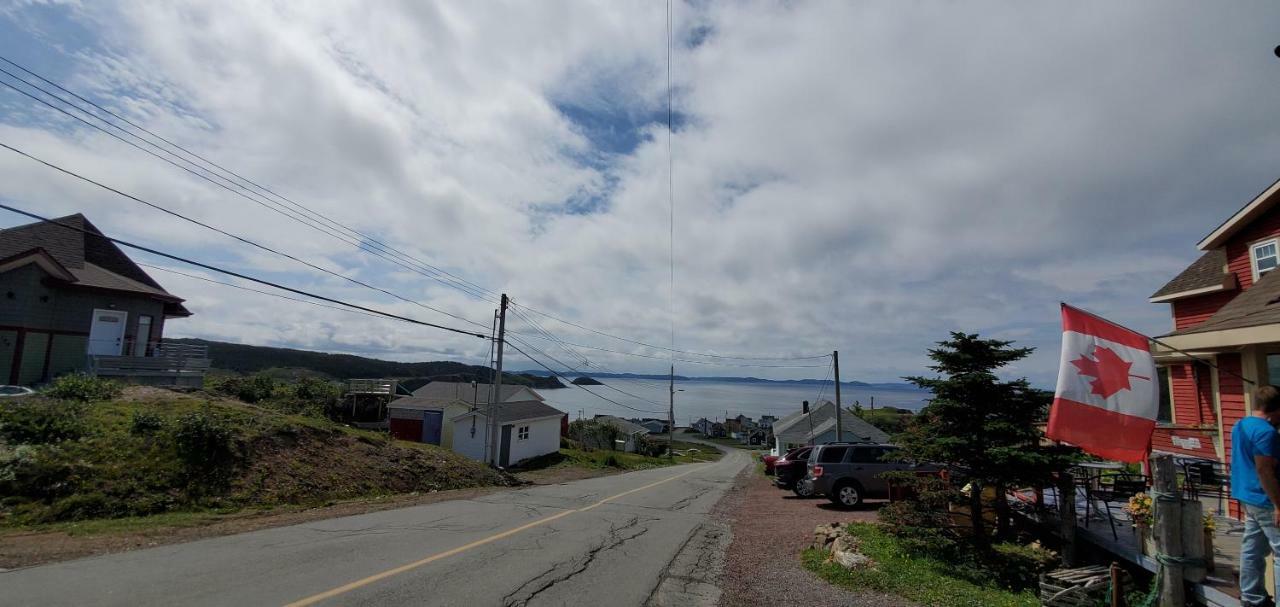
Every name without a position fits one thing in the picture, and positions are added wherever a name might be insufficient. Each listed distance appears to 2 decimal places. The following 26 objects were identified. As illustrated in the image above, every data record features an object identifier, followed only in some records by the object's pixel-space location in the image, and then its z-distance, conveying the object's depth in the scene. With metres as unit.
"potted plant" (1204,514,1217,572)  6.13
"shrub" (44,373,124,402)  15.90
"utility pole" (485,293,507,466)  25.08
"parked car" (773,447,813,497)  20.55
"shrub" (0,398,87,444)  12.32
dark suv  16.34
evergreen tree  8.24
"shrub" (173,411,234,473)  13.55
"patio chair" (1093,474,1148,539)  9.78
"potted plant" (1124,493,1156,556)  6.89
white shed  38.31
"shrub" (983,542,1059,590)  7.88
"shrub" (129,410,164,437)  13.65
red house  8.65
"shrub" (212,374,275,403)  23.08
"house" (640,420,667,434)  130.85
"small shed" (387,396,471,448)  40.38
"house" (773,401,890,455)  48.04
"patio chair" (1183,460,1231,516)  8.30
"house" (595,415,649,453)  73.34
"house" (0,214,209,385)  19.84
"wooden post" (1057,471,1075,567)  7.79
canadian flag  6.59
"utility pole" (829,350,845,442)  35.69
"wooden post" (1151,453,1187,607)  5.99
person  4.88
